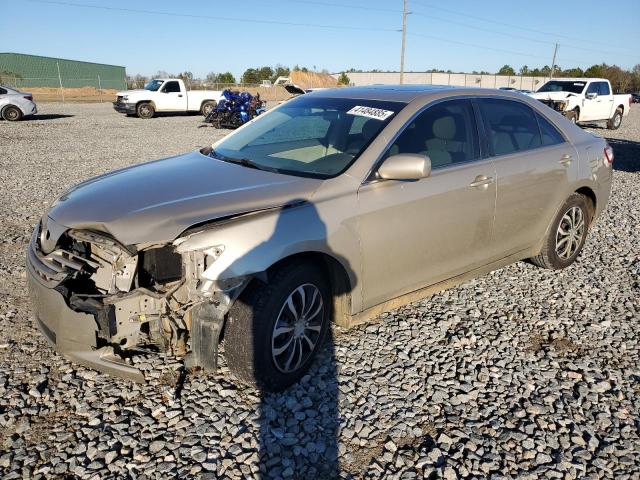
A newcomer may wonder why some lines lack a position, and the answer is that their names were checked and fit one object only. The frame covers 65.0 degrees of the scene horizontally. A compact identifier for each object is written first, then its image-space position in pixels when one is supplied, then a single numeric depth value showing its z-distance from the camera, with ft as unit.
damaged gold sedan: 8.77
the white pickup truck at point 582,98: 58.29
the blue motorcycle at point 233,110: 62.39
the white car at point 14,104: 63.87
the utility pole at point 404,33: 137.80
